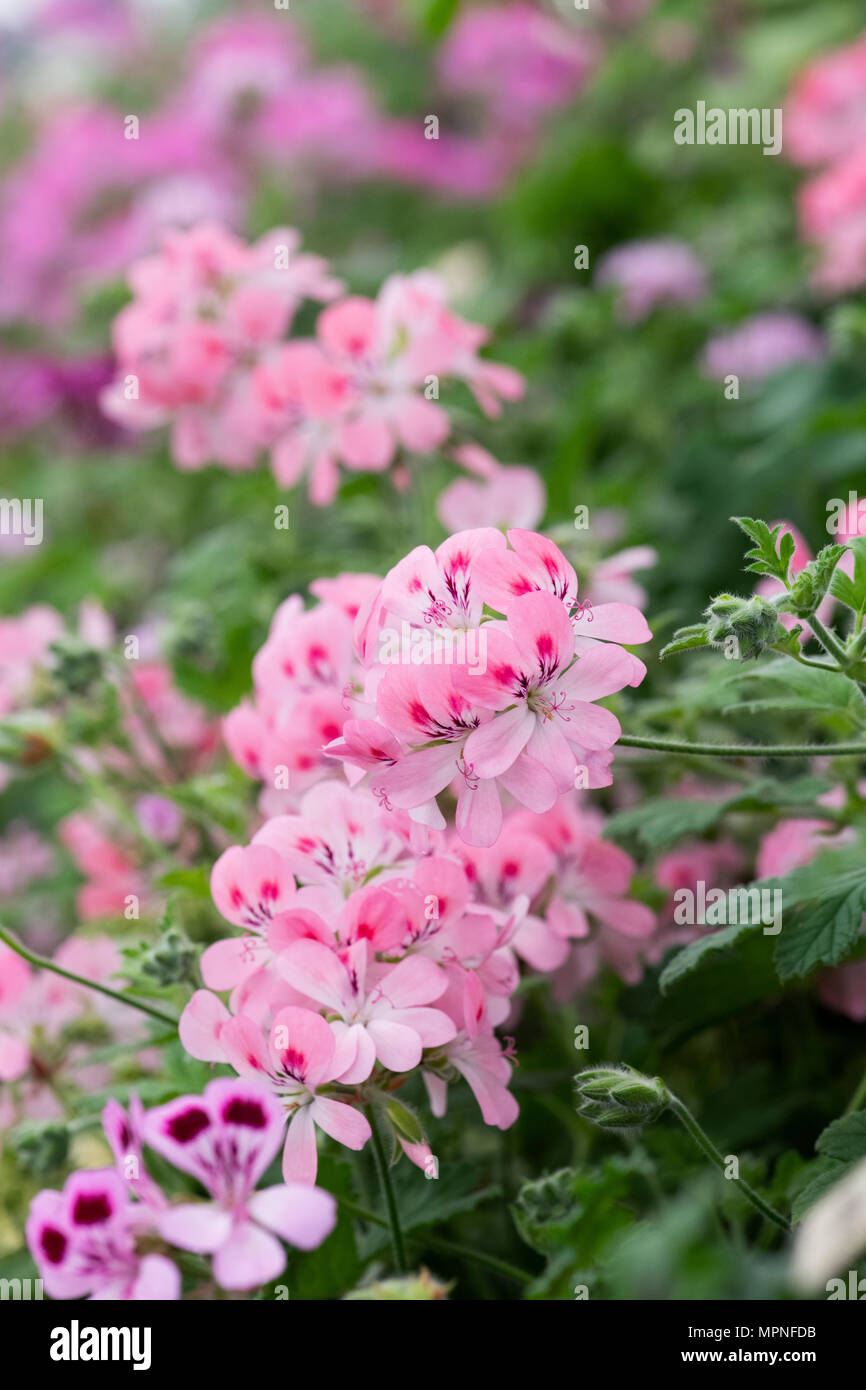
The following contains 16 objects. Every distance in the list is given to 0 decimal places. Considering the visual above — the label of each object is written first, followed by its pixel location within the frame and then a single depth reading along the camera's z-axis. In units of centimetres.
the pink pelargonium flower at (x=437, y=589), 114
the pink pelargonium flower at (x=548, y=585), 112
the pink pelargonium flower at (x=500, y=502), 129
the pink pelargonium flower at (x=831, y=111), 203
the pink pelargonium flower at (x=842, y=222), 176
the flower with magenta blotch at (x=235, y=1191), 108
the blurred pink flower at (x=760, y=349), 177
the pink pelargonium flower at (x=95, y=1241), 109
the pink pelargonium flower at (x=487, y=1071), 115
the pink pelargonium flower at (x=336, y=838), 116
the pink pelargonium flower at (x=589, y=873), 121
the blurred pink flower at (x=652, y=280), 190
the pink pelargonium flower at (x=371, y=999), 112
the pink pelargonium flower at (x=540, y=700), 111
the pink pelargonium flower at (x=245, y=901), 115
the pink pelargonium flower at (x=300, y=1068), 112
